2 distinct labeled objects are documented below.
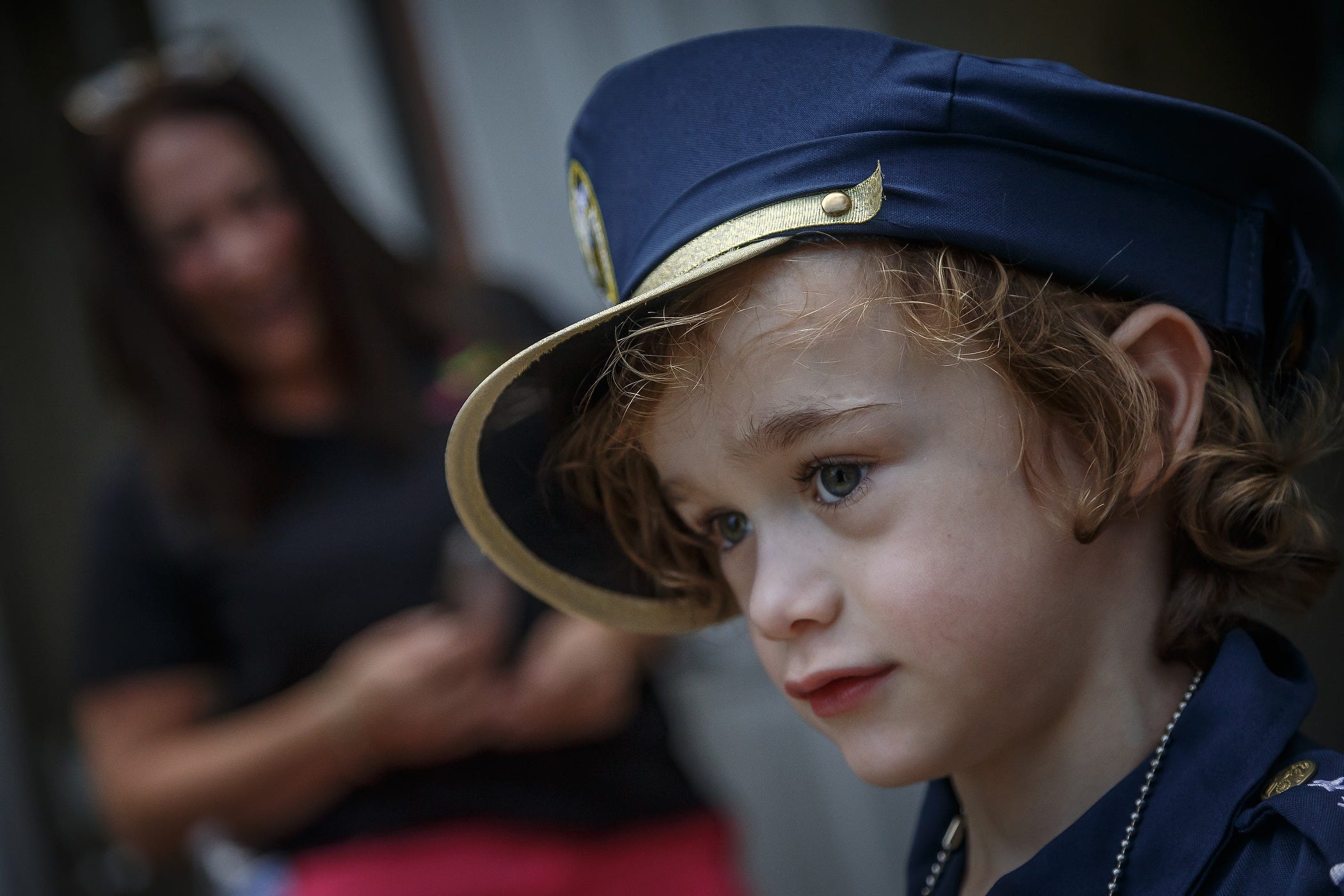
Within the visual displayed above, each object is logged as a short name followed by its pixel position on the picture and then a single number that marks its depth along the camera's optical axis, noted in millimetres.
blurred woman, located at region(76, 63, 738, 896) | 1337
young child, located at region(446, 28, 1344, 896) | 1028
